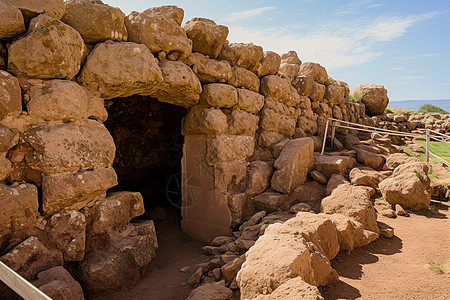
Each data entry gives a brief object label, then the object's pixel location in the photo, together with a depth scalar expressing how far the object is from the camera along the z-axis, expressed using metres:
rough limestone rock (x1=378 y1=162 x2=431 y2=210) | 3.90
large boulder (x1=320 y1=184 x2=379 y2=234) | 3.35
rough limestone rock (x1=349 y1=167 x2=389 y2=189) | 4.36
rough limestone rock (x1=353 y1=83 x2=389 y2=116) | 7.88
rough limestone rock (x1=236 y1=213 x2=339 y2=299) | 2.09
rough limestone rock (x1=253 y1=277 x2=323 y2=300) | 1.83
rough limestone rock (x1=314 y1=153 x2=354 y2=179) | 4.52
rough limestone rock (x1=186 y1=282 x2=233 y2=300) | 2.37
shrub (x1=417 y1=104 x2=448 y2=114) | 15.10
